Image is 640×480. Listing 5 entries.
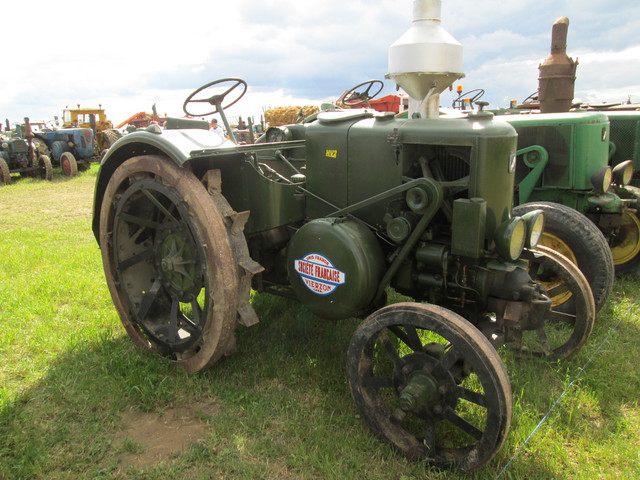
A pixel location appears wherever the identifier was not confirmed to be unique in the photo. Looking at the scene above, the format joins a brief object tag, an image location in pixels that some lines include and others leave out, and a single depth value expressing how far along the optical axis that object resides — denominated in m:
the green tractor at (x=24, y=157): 13.39
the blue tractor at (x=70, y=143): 14.85
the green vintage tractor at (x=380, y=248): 2.12
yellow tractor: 17.72
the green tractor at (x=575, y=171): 3.92
